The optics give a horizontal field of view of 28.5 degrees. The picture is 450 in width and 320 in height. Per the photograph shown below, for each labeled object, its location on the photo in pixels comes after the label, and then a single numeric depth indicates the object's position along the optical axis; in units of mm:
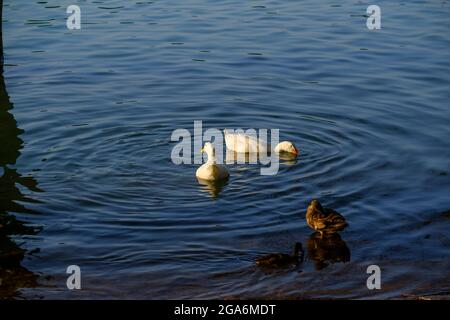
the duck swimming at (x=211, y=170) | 14852
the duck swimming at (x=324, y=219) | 12500
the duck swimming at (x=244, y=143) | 16375
